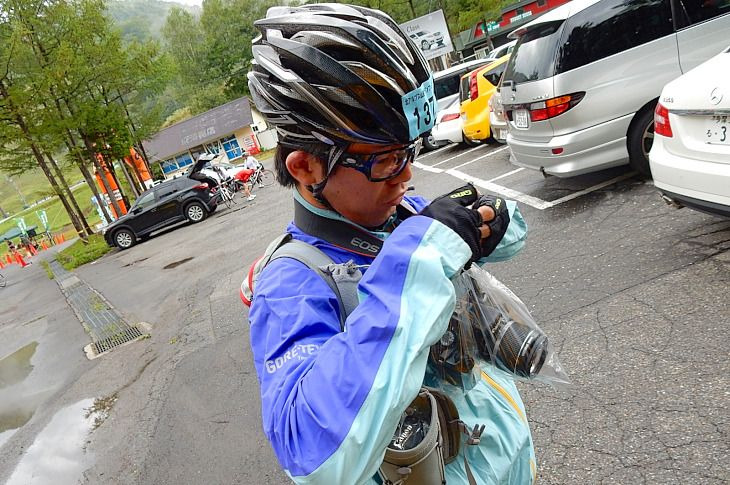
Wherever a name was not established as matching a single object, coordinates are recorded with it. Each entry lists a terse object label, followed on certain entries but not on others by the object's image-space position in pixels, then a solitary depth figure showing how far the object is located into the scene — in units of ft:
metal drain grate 21.79
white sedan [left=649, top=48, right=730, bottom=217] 9.68
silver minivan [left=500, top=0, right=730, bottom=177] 15.64
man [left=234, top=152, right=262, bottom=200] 53.07
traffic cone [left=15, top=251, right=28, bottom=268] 70.52
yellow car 30.09
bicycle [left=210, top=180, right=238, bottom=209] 53.98
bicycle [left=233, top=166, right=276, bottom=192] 55.36
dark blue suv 52.60
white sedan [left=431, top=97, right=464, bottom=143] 35.78
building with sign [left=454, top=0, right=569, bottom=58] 135.85
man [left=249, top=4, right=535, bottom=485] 2.70
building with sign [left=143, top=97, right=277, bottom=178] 150.51
